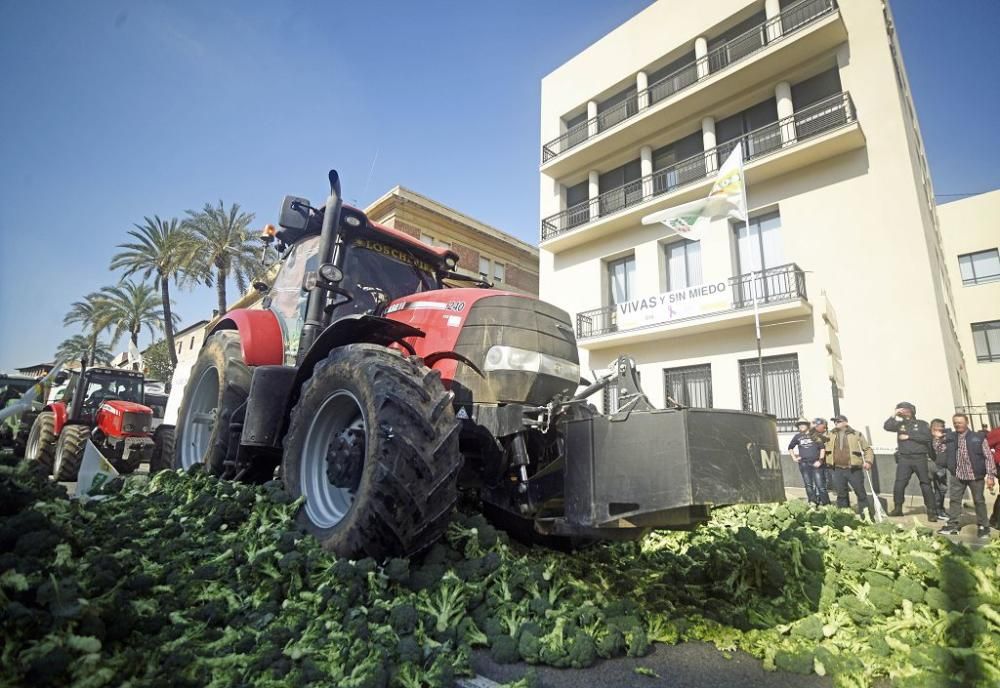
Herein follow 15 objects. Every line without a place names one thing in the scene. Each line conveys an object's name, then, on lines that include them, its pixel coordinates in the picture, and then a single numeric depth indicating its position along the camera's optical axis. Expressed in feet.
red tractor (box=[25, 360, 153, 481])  32.65
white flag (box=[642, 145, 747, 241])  38.06
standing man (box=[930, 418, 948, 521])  28.22
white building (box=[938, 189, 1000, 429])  77.25
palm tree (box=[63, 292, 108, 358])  111.04
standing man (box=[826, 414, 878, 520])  29.35
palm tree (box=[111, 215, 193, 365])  96.02
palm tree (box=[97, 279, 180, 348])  113.09
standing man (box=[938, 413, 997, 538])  25.31
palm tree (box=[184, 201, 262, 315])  94.12
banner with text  47.47
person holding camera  28.35
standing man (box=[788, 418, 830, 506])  31.63
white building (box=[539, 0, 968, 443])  40.47
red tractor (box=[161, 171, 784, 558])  8.87
